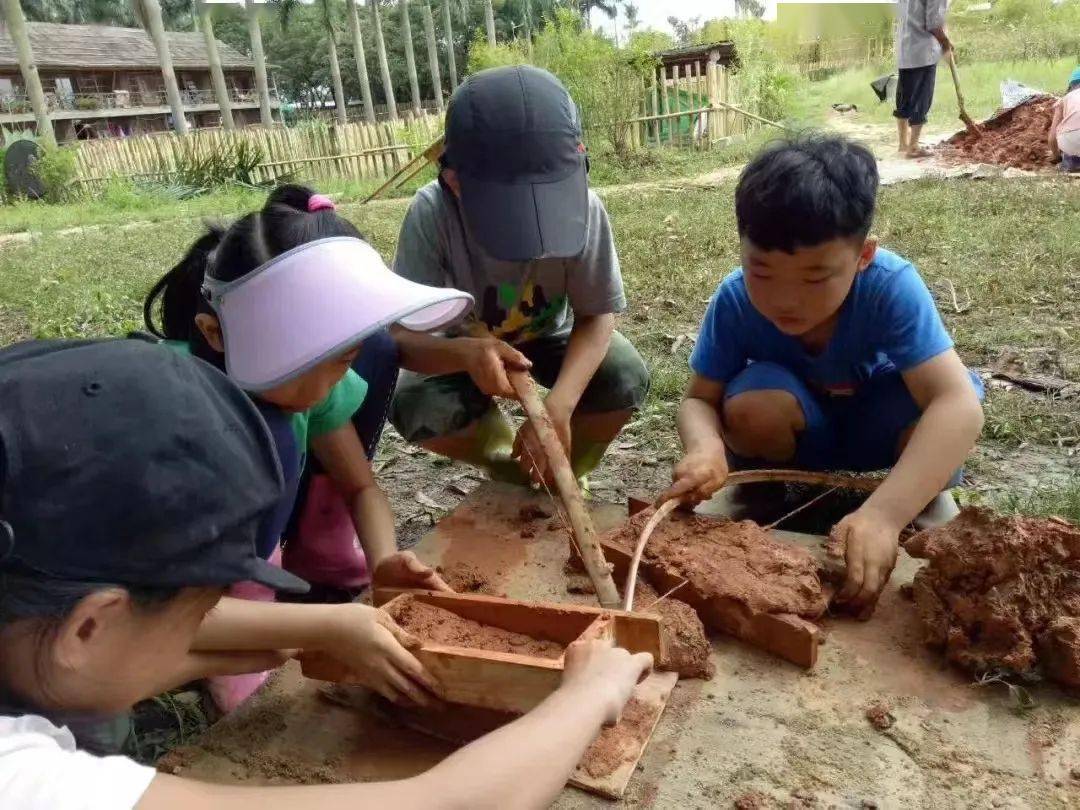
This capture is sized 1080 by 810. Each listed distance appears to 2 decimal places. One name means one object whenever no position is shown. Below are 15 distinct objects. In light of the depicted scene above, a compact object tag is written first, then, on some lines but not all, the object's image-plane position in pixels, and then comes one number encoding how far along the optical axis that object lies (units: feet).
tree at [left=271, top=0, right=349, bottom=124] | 126.52
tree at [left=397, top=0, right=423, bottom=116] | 131.85
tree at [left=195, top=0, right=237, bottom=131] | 94.48
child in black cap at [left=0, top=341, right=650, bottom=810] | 2.85
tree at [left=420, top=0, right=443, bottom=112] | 135.22
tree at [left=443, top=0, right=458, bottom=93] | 150.04
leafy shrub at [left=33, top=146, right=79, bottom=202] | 50.42
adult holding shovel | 30.35
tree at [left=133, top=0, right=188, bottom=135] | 81.05
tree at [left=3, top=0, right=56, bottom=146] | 64.08
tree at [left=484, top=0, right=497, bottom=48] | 134.78
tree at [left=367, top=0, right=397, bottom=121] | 120.67
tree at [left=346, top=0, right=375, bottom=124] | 112.98
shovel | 33.19
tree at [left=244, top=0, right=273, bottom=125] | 103.34
